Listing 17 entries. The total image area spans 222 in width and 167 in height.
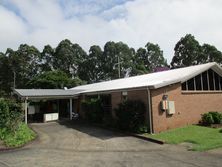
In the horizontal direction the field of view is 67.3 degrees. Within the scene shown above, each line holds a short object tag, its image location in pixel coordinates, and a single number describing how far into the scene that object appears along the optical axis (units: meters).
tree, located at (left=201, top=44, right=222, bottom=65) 30.08
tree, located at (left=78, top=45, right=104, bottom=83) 36.59
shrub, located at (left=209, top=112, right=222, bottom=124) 11.59
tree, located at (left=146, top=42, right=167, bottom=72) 37.64
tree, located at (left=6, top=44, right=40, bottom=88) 33.11
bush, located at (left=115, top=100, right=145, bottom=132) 10.40
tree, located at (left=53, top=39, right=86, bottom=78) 35.01
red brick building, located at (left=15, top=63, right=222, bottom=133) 10.45
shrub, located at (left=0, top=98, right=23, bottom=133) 9.60
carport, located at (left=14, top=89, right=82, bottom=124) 14.17
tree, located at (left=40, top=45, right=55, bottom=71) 35.31
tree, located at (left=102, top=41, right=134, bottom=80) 36.10
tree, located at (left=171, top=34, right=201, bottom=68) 31.94
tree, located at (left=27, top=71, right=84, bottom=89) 26.88
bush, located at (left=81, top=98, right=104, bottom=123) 13.75
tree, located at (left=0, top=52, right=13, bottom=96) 32.84
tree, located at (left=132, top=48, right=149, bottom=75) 35.93
